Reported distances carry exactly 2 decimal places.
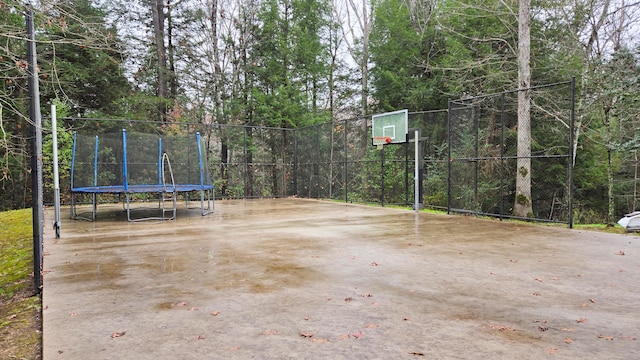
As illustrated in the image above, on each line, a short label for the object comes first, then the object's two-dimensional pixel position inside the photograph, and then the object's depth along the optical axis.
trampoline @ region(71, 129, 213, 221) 7.94
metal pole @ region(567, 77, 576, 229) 5.74
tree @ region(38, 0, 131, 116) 12.63
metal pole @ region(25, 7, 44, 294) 3.01
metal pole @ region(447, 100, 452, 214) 7.74
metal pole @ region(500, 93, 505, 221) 6.85
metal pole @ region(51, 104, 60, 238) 5.37
